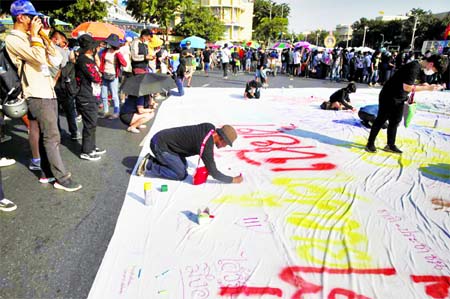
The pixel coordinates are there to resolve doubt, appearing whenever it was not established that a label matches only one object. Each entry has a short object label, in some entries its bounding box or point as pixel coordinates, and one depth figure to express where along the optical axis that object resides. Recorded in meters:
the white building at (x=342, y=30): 119.54
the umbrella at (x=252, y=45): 37.94
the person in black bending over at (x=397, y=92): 4.62
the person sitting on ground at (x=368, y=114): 6.69
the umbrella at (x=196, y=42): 20.89
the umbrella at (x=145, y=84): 5.43
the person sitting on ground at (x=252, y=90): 9.76
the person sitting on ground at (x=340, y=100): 8.20
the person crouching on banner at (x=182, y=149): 3.41
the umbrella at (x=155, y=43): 8.66
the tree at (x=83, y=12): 18.63
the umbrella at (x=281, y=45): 23.98
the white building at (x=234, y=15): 61.03
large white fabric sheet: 2.23
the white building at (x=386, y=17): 93.93
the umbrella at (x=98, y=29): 11.40
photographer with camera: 2.97
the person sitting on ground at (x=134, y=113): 5.99
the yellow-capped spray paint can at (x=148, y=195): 3.21
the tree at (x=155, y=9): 25.00
